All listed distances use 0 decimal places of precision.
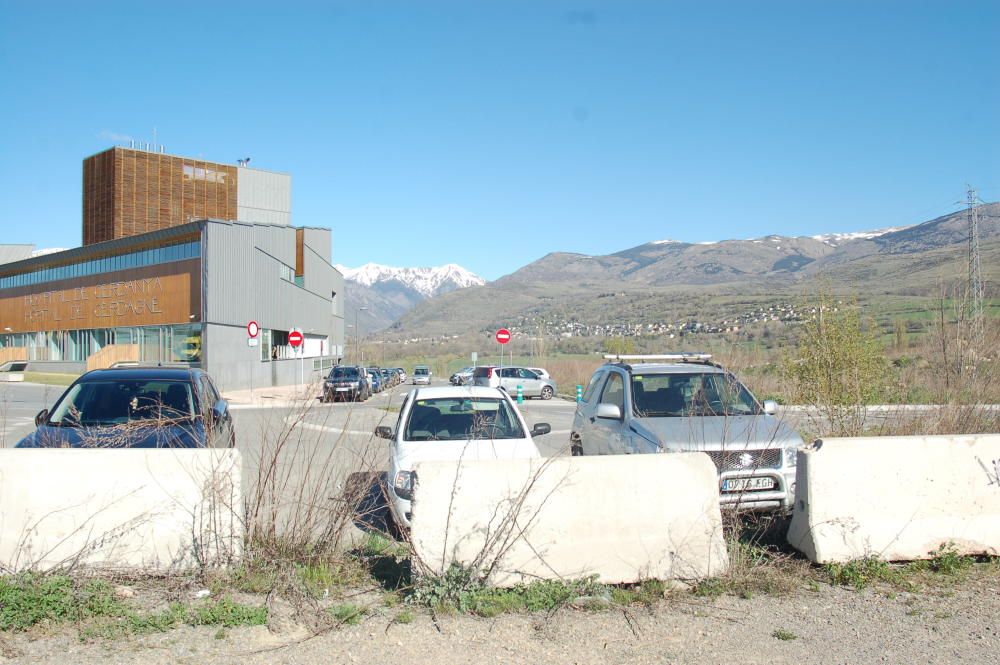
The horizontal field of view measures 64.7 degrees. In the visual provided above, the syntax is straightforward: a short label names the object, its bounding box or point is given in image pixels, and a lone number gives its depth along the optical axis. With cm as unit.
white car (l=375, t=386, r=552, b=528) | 792
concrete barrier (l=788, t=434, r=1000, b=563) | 623
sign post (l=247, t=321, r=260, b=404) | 3312
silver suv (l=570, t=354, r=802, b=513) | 757
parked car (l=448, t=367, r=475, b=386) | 3935
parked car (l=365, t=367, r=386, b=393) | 4261
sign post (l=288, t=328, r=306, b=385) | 3250
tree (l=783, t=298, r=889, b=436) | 1120
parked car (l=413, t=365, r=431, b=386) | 5441
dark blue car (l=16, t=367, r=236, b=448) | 756
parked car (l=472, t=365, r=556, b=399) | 3829
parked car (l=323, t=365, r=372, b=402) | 3112
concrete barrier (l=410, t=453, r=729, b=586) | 563
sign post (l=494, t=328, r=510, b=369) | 3707
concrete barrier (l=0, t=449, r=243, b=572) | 570
